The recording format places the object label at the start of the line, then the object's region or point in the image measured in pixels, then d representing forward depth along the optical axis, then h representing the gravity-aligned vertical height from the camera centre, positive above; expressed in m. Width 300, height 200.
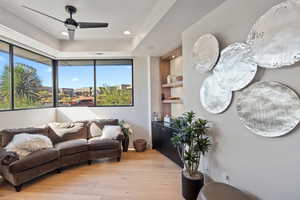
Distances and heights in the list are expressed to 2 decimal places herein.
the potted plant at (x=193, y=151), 2.27 -0.74
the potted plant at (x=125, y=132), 4.63 -0.93
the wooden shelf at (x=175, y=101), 4.05 -0.06
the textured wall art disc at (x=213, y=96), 2.16 +0.03
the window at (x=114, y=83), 5.11 +0.50
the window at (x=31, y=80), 3.83 +0.52
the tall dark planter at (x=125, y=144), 4.64 -1.25
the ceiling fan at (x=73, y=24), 2.68 +1.25
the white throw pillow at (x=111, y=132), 4.06 -0.81
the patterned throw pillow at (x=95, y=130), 4.29 -0.80
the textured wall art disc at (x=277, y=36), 1.44 +0.58
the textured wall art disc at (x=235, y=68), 1.84 +0.36
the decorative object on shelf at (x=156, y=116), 4.79 -0.50
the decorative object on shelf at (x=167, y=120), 4.21 -0.55
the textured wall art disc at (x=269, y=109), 1.49 -0.11
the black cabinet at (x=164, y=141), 3.77 -1.09
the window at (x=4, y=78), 3.42 +0.47
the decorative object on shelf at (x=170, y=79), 4.33 +0.53
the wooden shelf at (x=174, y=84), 3.90 +0.36
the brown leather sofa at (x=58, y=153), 2.73 -1.06
